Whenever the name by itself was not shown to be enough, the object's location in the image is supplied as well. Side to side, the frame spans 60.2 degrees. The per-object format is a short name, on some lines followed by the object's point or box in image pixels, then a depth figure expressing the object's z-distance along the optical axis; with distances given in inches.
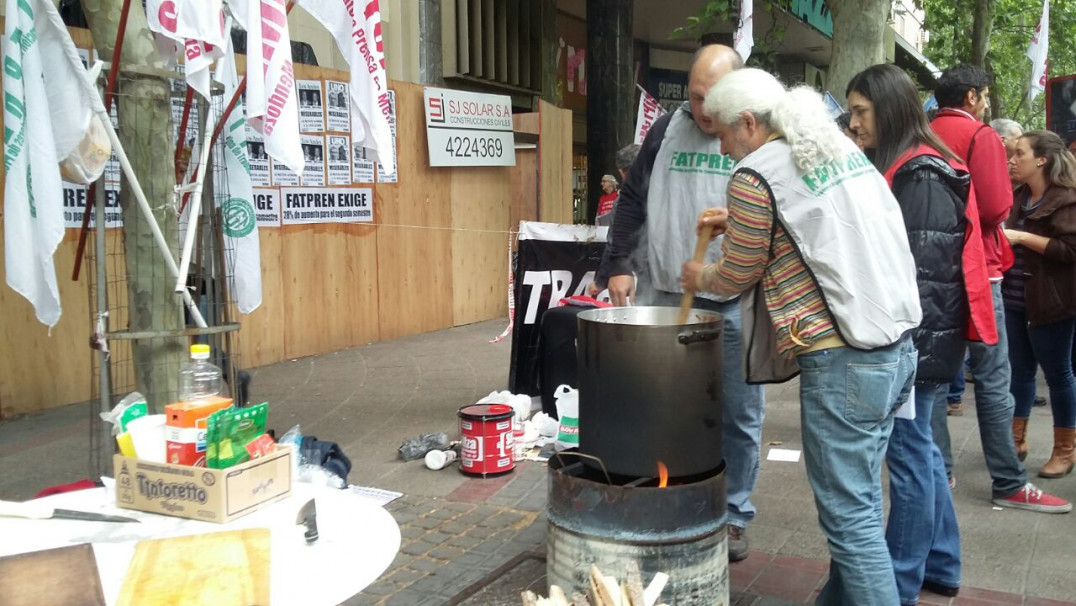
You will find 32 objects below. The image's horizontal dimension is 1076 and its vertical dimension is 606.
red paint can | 197.2
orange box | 88.6
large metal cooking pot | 116.6
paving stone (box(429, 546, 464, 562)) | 155.9
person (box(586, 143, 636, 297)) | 163.9
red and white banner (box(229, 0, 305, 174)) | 136.3
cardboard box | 86.5
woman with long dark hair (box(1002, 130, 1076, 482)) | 190.9
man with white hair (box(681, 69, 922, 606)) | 104.3
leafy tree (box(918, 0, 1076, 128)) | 605.9
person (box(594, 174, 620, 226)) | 399.9
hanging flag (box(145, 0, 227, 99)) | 132.5
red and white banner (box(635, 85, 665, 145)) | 378.3
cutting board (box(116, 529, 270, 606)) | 72.4
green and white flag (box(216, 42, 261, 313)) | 172.2
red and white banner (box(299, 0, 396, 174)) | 157.0
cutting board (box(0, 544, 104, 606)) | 70.6
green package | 87.5
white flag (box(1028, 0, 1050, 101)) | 489.4
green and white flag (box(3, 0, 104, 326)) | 127.9
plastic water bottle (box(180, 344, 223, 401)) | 98.7
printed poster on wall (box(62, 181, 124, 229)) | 246.7
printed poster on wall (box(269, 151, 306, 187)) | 319.0
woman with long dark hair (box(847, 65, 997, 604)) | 126.5
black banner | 237.5
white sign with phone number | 389.7
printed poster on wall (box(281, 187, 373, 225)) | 327.9
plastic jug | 199.8
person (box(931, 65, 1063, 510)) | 162.1
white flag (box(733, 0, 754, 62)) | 295.1
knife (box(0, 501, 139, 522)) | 88.3
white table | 75.6
